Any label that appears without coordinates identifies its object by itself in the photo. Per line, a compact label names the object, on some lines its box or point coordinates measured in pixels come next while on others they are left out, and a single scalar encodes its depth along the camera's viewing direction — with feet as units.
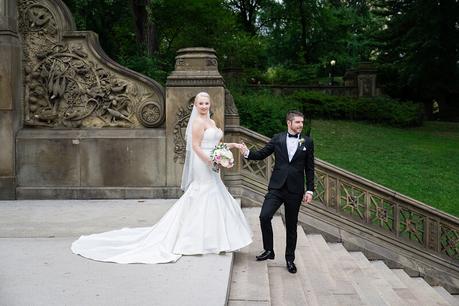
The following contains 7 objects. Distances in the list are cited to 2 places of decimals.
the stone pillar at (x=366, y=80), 93.09
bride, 20.43
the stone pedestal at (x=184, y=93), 31.76
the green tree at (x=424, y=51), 84.99
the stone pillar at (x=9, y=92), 32.73
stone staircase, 17.95
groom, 20.02
